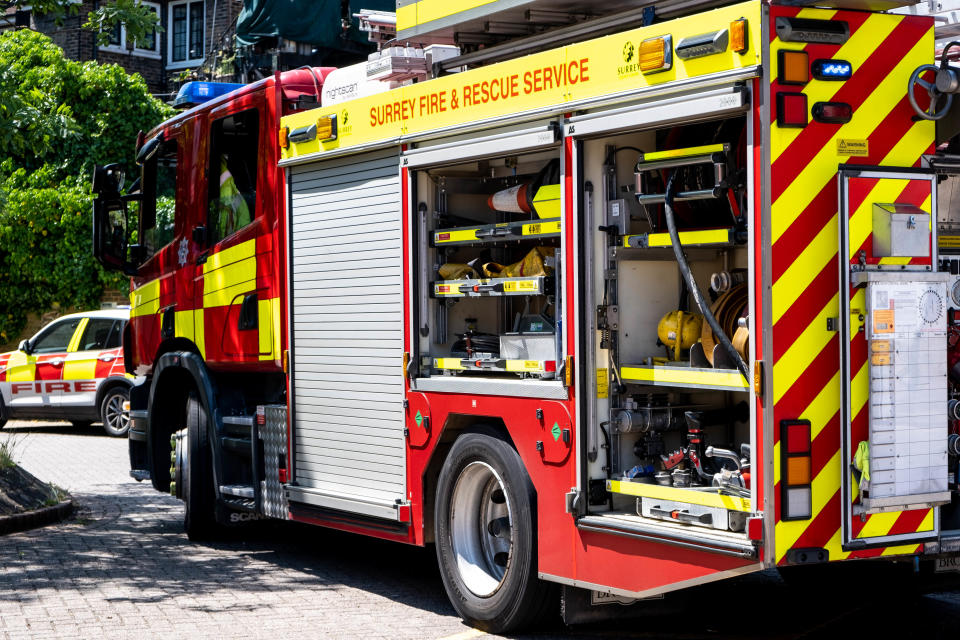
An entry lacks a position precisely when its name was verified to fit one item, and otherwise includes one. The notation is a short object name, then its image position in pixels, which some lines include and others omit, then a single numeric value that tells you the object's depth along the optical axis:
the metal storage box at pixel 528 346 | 6.62
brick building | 23.11
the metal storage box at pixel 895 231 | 5.39
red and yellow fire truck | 5.39
